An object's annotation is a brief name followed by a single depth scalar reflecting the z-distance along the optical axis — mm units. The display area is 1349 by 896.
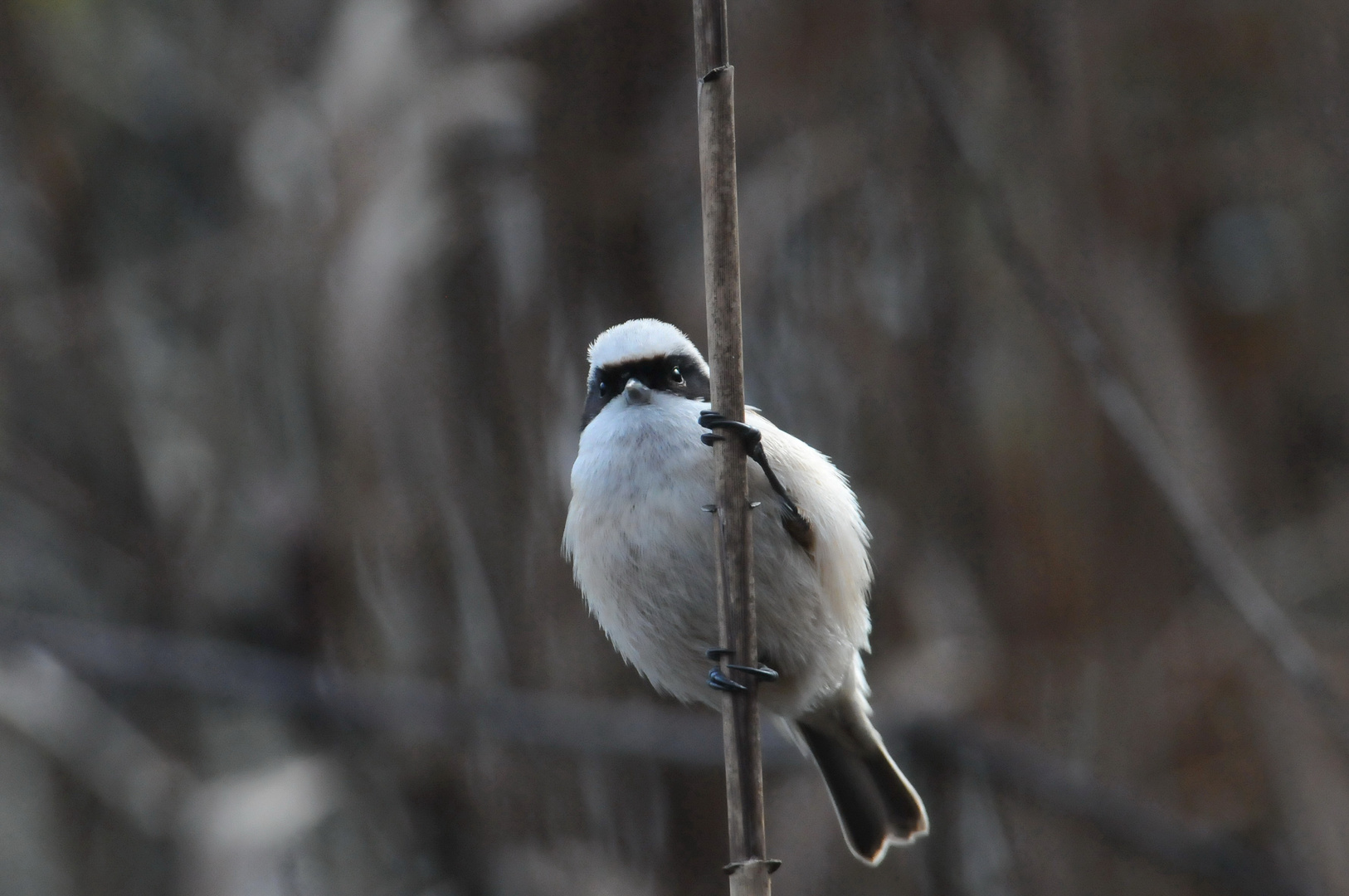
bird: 5301
